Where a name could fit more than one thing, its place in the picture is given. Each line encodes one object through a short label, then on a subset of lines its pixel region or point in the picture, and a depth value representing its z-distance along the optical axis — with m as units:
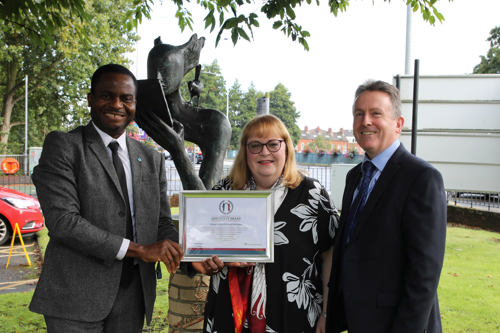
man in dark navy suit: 1.83
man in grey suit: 1.93
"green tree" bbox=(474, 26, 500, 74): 30.28
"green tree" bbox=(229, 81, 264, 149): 52.62
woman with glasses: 2.12
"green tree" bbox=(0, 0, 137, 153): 23.55
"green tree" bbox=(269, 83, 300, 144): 59.41
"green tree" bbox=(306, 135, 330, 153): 77.44
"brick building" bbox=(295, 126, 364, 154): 91.36
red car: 8.39
